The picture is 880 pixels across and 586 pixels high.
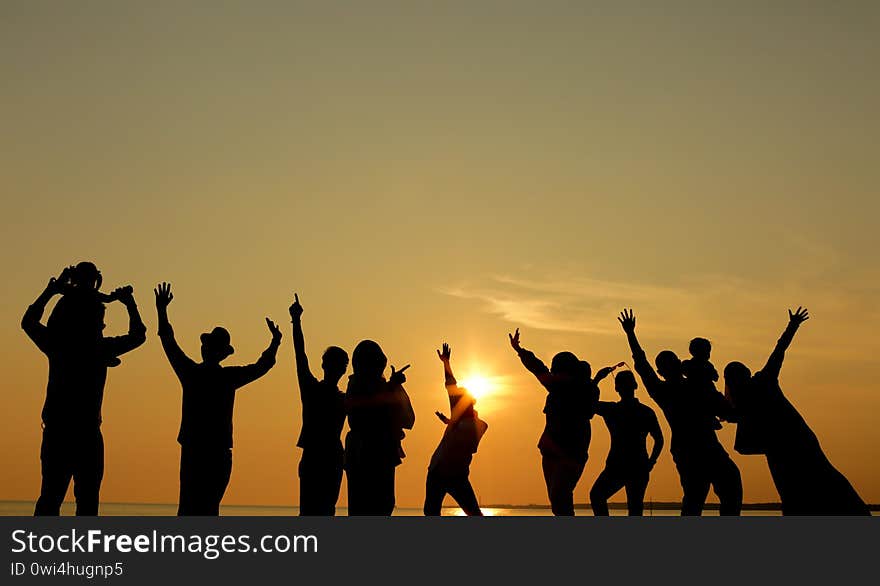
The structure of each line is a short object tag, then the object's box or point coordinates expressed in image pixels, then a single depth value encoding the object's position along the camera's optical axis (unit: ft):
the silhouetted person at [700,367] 37.81
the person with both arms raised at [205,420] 31.96
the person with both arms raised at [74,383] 31.09
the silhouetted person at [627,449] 39.37
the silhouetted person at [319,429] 33.86
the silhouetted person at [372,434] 34.40
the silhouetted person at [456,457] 36.78
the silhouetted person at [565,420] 38.86
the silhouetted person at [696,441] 36.86
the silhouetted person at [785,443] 31.96
